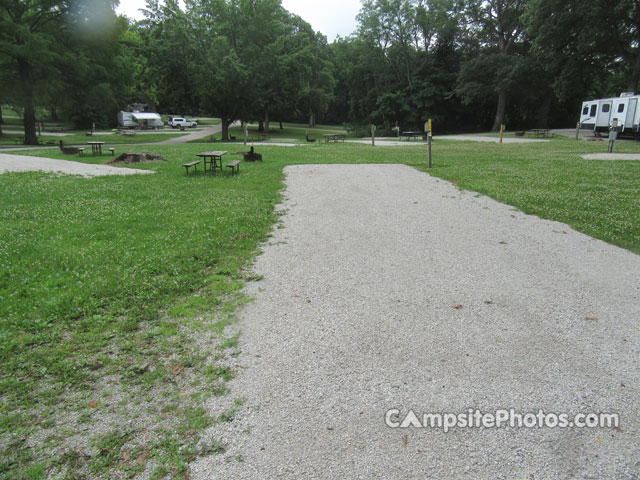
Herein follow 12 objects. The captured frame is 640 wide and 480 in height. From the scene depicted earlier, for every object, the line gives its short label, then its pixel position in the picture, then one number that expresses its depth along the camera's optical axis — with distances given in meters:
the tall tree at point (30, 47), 24.38
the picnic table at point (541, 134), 34.75
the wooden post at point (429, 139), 13.61
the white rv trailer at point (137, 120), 50.22
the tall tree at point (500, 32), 44.44
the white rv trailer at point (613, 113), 27.38
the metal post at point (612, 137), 18.11
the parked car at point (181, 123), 53.78
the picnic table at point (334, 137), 33.44
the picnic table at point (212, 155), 12.86
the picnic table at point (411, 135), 38.34
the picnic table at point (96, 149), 19.80
